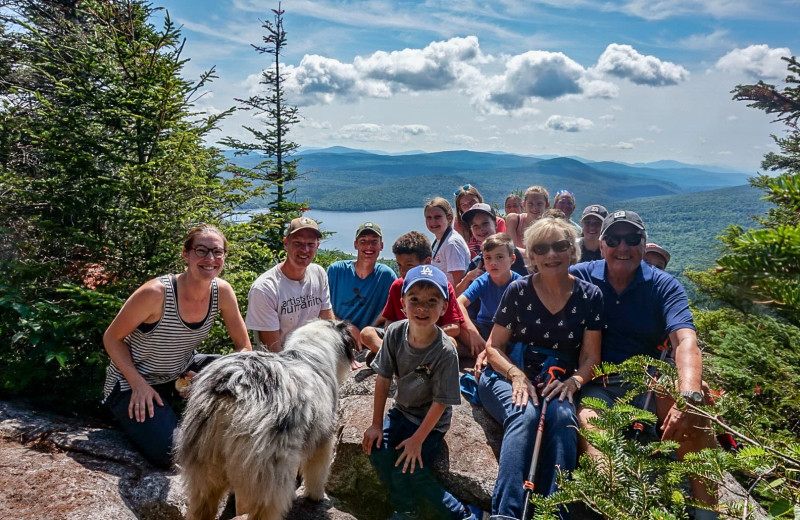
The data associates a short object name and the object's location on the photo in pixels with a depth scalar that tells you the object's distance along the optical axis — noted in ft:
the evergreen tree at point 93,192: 14.97
